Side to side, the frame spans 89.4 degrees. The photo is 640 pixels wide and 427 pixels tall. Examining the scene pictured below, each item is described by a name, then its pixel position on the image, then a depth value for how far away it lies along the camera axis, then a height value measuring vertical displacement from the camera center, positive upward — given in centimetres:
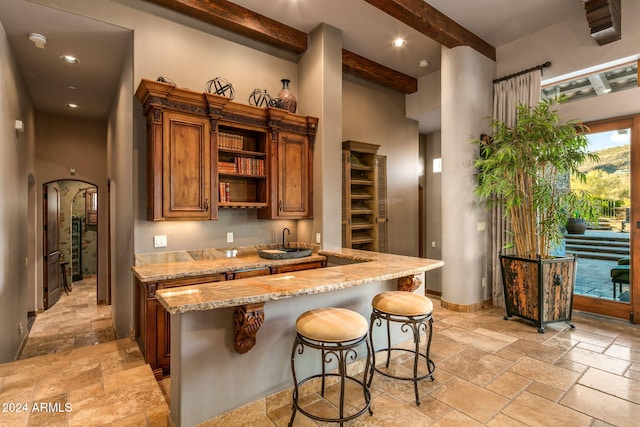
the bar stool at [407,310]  228 -71
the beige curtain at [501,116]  447 +134
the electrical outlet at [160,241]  337 -30
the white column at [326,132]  407 +101
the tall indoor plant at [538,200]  377 +11
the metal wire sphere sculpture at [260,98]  407 +145
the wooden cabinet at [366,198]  492 +20
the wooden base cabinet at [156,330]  281 -104
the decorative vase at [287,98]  400 +142
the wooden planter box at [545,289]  374 -95
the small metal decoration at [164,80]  329 +139
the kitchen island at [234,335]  184 -77
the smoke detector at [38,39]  337 +185
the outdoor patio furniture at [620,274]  396 -82
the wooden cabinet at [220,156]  313 +62
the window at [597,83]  389 +161
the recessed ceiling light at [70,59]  385 +187
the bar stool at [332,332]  186 -71
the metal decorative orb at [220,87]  375 +147
